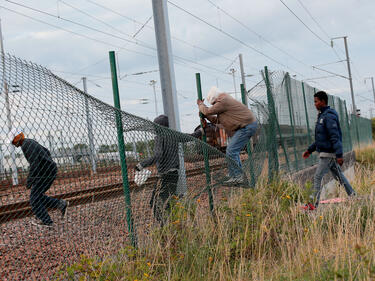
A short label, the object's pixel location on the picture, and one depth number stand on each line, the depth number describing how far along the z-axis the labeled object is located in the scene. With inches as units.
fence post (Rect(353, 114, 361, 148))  966.5
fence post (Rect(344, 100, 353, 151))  797.9
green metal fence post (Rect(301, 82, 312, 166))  516.1
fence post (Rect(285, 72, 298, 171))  421.9
